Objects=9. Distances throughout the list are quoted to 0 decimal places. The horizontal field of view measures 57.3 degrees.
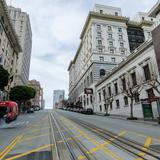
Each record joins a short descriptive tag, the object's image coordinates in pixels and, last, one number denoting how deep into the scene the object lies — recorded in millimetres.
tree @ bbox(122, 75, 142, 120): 24169
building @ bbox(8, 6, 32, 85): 64788
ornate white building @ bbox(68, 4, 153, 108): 50594
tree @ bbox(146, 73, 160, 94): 21831
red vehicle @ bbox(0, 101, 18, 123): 21000
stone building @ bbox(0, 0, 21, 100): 37069
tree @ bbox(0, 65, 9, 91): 24809
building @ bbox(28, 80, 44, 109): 142425
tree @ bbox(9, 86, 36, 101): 44125
